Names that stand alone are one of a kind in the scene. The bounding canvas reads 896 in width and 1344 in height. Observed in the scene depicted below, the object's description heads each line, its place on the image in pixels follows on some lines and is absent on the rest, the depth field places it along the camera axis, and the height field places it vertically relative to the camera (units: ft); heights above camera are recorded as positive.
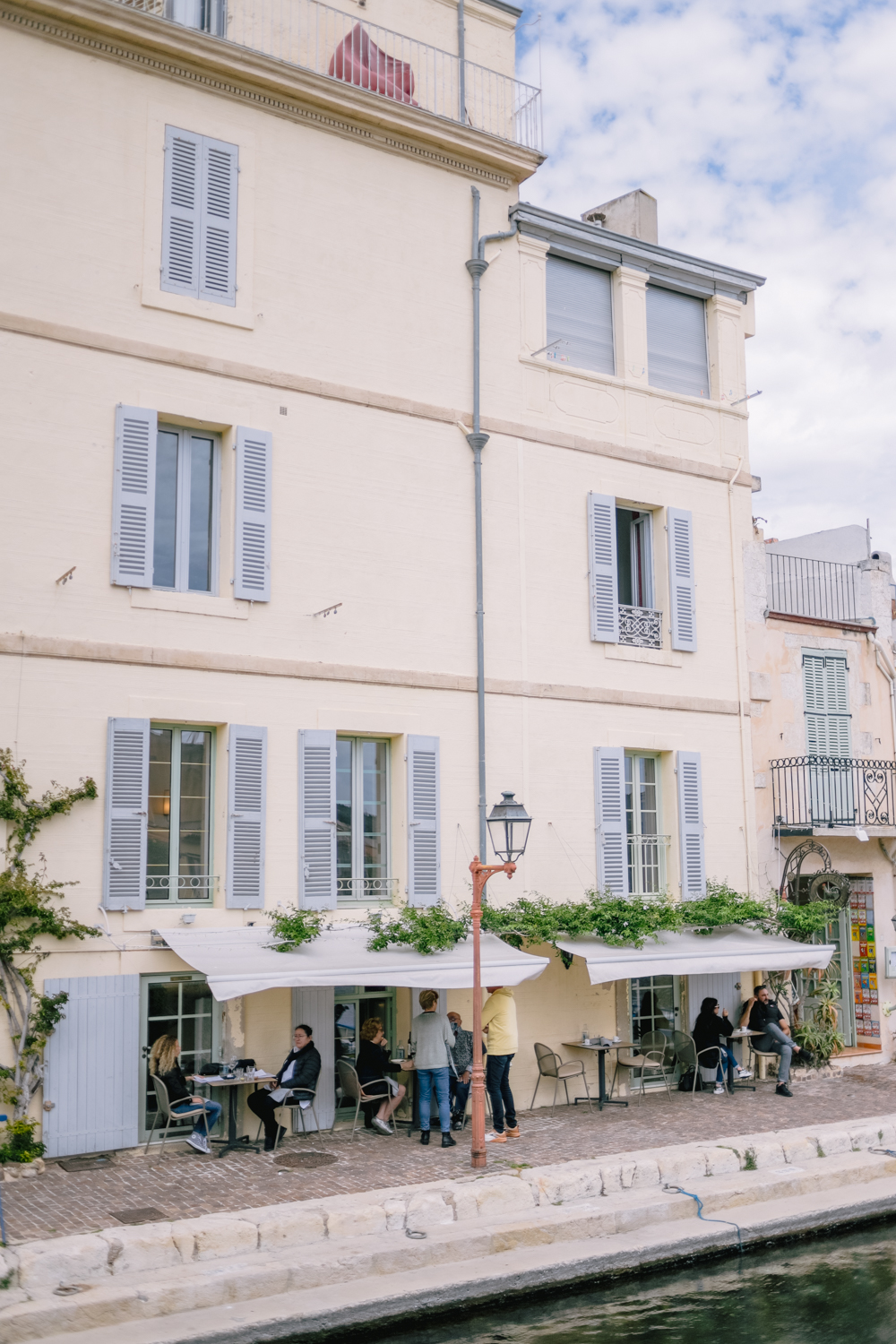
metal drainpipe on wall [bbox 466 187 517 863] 46.42 +16.13
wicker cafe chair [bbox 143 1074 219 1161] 37.04 -6.54
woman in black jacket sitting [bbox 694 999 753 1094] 49.26 -6.04
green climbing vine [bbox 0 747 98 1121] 36.01 -1.30
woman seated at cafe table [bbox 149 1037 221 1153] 37.47 -6.15
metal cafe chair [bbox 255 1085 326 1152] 39.06 -6.61
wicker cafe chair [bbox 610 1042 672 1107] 47.24 -7.06
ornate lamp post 35.76 -0.50
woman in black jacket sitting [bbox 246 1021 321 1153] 38.55 -6.15
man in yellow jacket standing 39.99 -5.43
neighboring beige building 55.31 +6.14
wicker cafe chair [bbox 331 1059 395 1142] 40.68 -6.65
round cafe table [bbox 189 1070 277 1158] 37.60 -6.74
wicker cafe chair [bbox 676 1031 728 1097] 49.08 -6.74
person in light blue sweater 39.24 -5.34
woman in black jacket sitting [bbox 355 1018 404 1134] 41.19 -6.11
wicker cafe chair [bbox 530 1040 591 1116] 45.27 -6.63
